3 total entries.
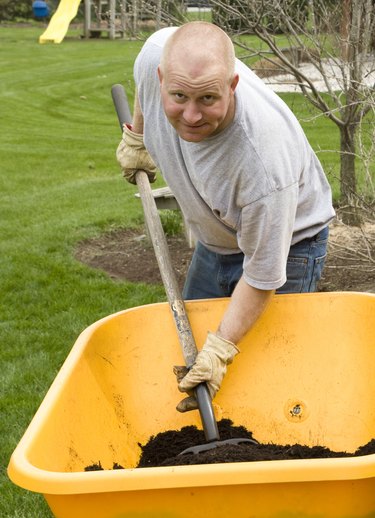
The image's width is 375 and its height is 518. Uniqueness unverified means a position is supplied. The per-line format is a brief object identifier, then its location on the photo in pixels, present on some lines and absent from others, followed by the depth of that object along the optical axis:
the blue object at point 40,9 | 28.05
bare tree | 4.82
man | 2.19
